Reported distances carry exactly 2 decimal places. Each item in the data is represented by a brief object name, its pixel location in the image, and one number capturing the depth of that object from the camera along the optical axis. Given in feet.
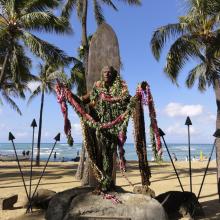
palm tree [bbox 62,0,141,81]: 44.42
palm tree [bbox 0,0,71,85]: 35.01
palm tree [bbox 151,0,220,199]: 28.23
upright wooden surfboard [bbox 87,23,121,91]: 16.70
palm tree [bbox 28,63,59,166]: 67.09
